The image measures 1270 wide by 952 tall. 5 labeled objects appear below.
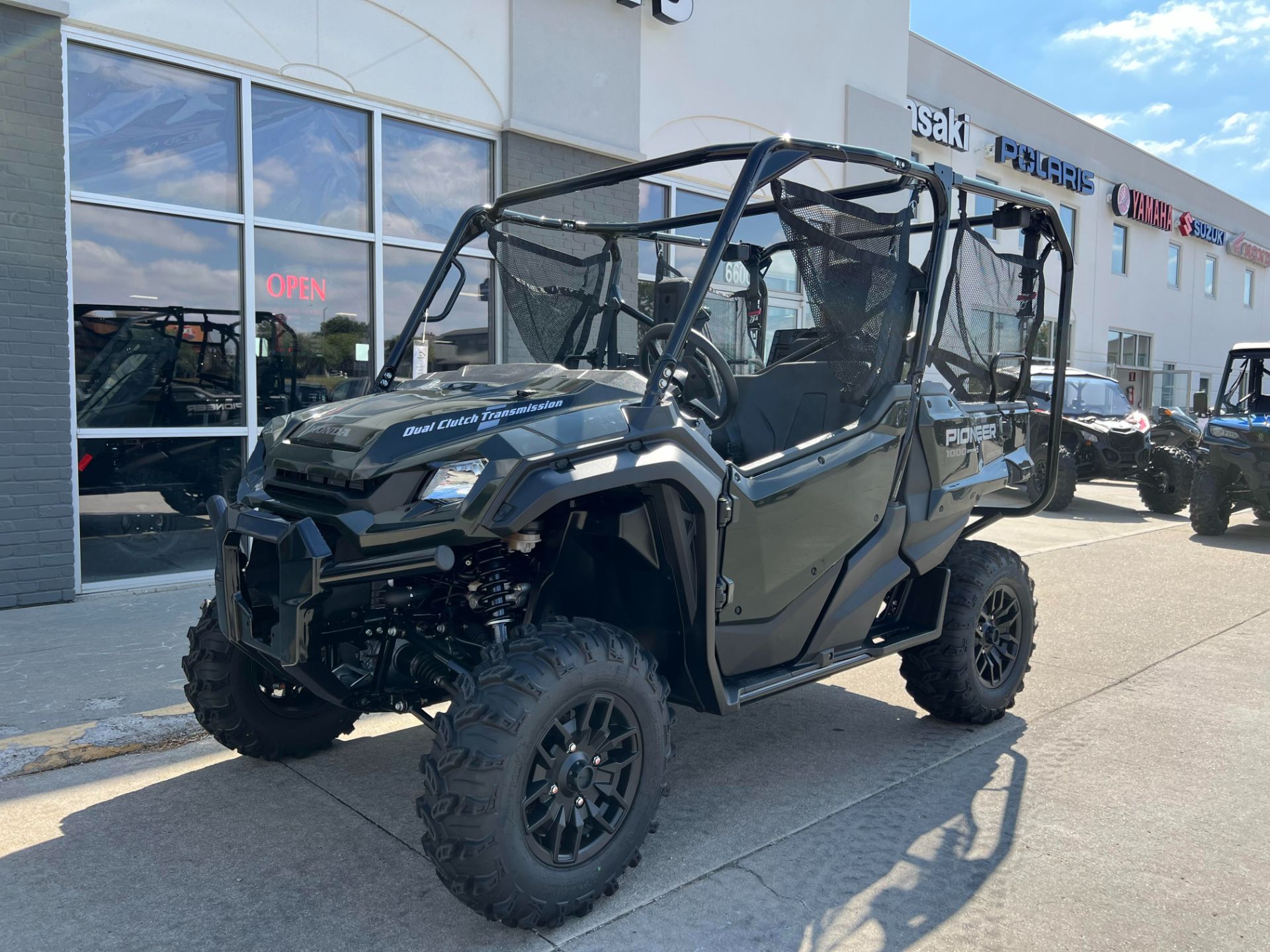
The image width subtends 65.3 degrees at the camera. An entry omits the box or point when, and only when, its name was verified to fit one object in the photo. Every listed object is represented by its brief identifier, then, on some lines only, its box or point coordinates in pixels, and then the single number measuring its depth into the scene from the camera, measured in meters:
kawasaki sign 16.66
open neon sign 7.47
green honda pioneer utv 2.61
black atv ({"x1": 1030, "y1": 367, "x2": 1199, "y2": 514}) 11.93
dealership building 6.13
